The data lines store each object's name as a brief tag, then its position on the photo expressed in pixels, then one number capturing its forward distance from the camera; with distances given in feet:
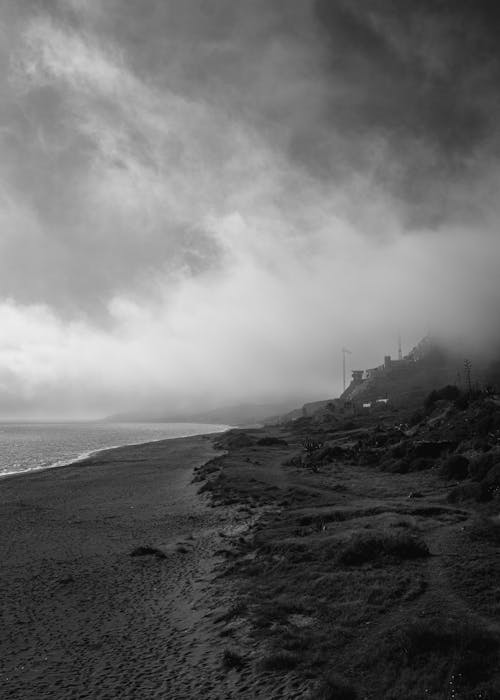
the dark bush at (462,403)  271.43
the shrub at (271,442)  382.61
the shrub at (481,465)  128.77
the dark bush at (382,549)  71.67
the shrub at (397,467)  172.13
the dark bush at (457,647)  38.04
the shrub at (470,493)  107.86
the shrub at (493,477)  110.63
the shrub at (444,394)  376.05
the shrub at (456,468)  141.59
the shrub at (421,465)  168.52
